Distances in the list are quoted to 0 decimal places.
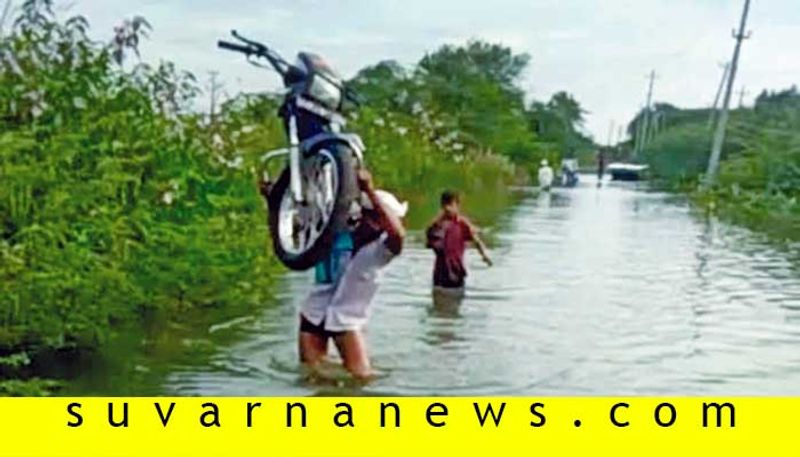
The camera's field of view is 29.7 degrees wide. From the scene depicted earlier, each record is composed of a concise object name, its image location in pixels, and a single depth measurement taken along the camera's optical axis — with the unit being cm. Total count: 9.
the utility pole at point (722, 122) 4703
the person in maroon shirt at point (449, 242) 1288
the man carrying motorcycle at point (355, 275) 788
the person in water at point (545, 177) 4816
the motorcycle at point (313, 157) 733
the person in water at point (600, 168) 6349
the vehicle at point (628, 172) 7125
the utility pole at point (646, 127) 9011
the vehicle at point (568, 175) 5481
